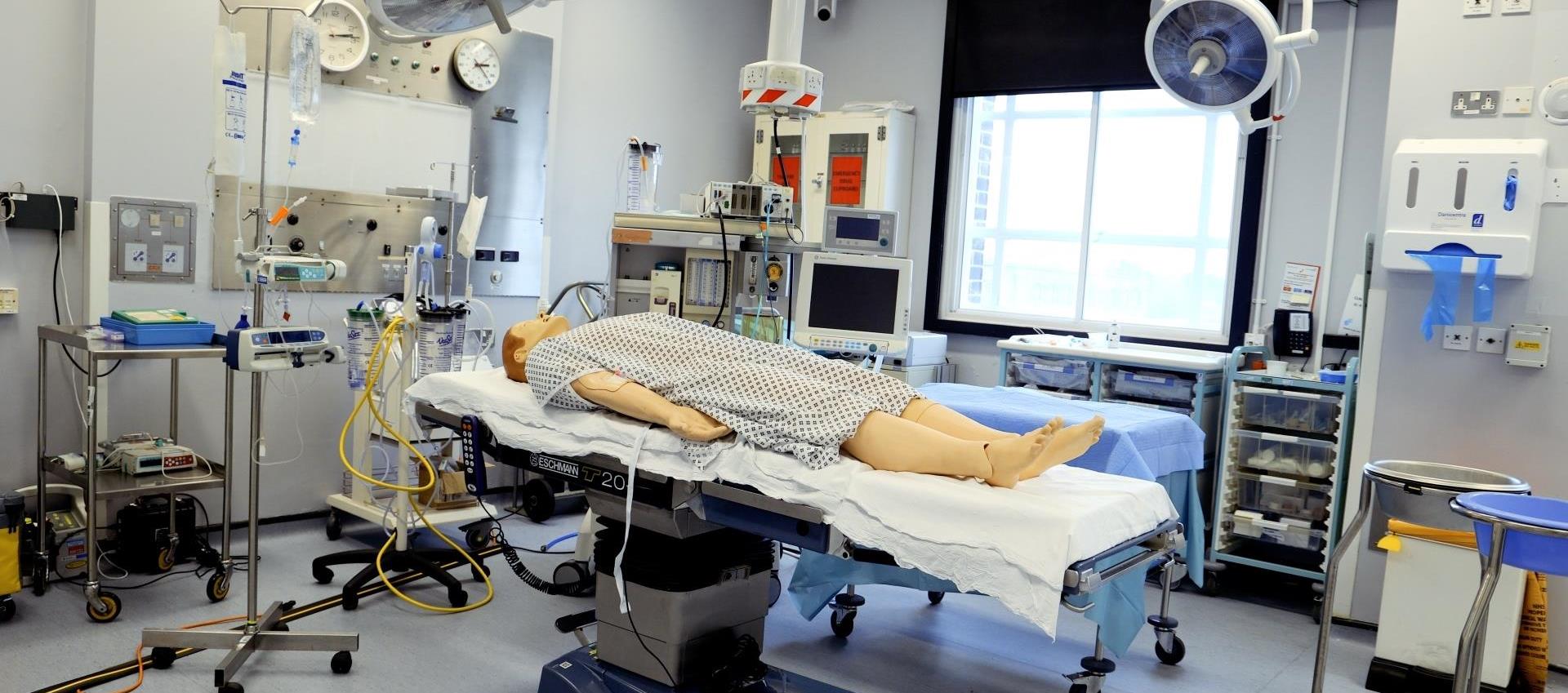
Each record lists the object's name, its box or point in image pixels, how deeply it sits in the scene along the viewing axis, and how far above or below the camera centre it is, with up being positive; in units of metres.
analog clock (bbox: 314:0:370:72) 4.03 +0.77
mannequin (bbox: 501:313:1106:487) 2.14 -0.29
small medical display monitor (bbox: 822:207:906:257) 4.00 +0.17
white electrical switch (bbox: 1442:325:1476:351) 3.46 -0.06
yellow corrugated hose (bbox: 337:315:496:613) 3.47 -0.50
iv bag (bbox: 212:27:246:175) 3.47 +0.45
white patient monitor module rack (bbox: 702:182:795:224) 3.62 +0.23
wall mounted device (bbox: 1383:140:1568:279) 3.25 +0.35
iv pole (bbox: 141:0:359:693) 2.76 -1.02
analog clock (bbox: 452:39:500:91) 4.46 +0.77
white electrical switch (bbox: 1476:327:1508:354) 3.39 -0.07
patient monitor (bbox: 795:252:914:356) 4.12 -0.10
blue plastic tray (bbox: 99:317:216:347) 3.20 -0.30
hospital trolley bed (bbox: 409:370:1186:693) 1.96 -0.45
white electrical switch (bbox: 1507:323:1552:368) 3.32 -0.07
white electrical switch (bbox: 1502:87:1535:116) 3.32 +0.66
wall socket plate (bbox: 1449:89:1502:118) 3.38 +0.66
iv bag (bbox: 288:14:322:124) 3.72 +0.58
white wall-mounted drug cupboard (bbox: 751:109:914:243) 5.46 +0.58
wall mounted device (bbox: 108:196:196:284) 3.65 -0.03
